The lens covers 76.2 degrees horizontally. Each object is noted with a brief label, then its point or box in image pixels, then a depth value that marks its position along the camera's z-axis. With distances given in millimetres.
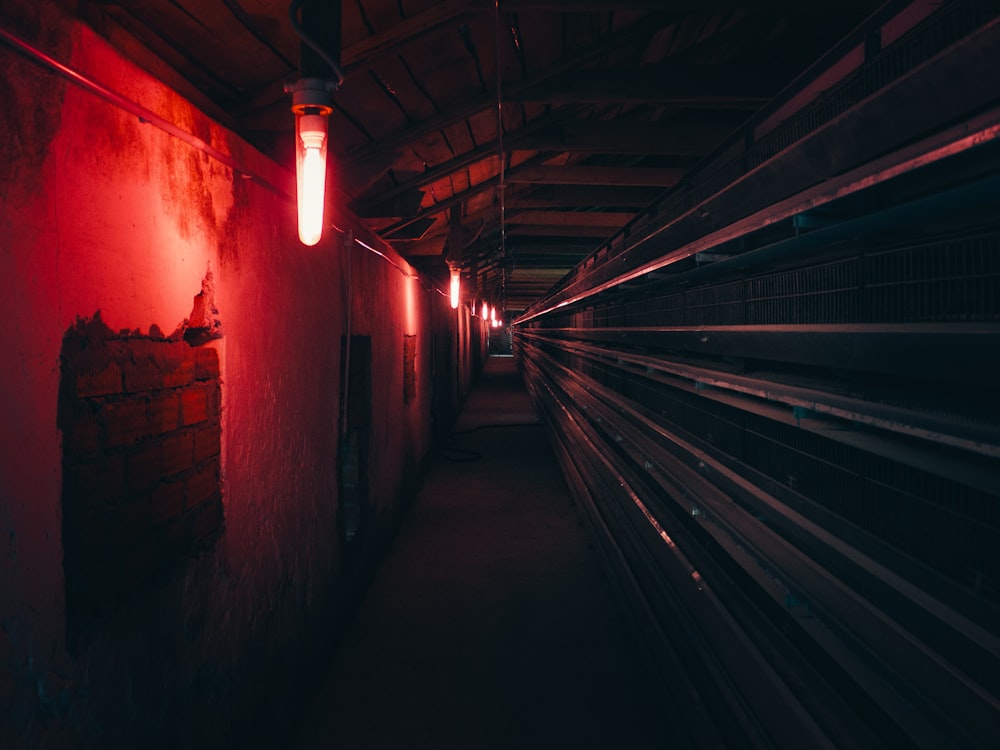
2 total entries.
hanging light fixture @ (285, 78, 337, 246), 2092
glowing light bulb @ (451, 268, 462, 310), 6945
